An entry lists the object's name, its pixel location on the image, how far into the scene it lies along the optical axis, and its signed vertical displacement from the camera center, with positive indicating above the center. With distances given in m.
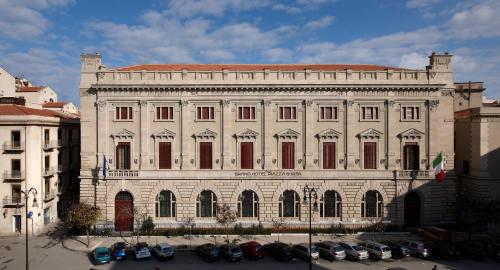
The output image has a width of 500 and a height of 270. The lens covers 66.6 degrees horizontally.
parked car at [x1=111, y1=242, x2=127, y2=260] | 31.17 -9.54
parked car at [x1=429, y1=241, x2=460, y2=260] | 31.20 -9.56
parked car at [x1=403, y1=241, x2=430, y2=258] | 31.14 -9.40
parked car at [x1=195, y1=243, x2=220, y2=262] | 30.83 -9.55
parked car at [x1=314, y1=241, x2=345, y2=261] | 30.59 -9.44
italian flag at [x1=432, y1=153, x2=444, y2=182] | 36.91 -3.24
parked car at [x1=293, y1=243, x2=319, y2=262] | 30.64 -9.51
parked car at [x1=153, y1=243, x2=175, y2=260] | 31.03 -9.52
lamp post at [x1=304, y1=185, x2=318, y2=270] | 38.69 -6.42
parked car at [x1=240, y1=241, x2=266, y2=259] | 31.28 -9.51
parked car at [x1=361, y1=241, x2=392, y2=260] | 30.77 -9.47
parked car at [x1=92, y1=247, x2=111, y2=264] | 30.13 -9.52
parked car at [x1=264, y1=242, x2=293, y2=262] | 30.72 -9.50
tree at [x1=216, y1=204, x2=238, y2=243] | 37.34 -7.88
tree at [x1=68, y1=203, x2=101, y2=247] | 34.66 -7.26
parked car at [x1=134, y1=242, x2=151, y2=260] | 31.17 -9.56
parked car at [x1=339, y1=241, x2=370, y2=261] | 30.50 -9.41
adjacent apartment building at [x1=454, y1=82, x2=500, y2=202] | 38.94 -1.95
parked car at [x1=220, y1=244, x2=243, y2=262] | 30.67 -9.53
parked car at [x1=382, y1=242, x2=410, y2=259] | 31.31 -9.61
